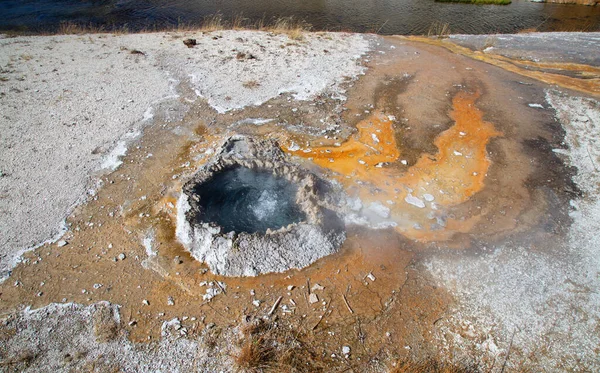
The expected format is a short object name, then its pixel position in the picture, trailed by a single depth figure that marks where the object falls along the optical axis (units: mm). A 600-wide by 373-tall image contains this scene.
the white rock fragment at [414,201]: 4863
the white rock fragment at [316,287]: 3818
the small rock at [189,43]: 9188
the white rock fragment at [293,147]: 5734
